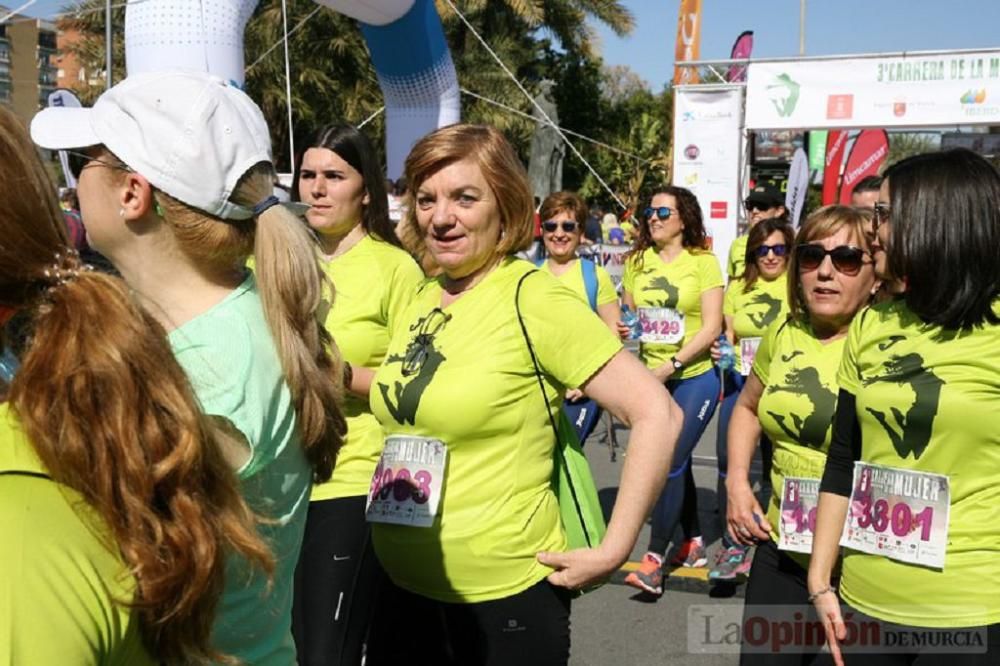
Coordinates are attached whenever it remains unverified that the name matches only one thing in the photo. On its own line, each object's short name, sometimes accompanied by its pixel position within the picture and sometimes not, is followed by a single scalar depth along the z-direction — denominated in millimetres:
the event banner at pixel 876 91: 13125
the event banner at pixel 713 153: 14602
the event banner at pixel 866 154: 17703
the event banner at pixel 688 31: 17297
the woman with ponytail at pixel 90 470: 957
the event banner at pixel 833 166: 21188
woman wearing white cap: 1505
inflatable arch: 5914
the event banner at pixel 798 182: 13812
